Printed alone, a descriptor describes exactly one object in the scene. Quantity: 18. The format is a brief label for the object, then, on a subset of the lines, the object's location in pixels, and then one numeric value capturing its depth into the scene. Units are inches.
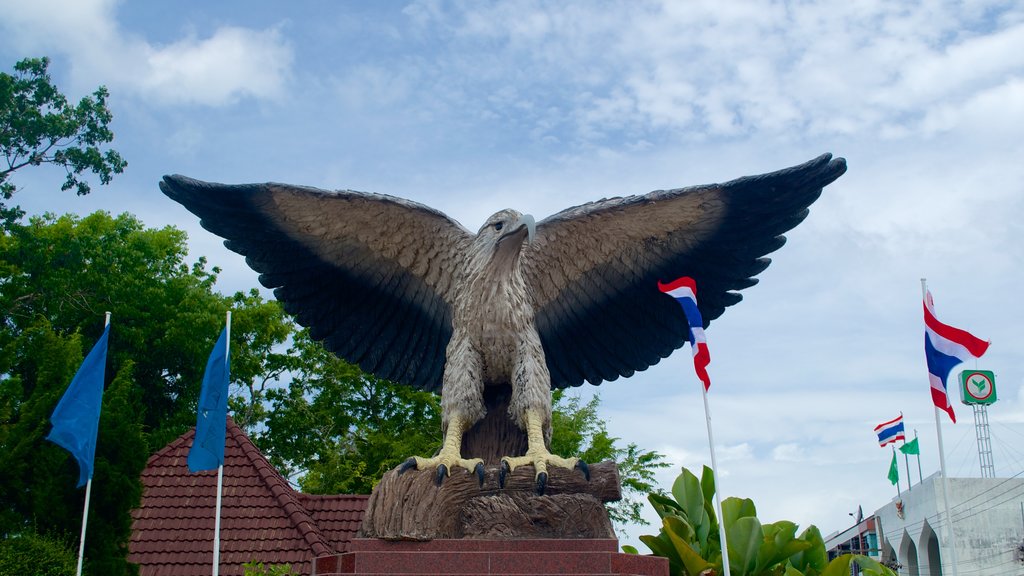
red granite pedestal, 207.6
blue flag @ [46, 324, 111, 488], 347.3
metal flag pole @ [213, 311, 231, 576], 311.7
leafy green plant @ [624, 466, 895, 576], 441.4
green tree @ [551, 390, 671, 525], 737.6
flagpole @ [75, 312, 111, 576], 331.7
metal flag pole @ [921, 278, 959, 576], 380.5
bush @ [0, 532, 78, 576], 327.9
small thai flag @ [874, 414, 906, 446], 877.2
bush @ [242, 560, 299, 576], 352.5
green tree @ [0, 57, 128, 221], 703.7
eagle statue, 250.1
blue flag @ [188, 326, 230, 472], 358.0
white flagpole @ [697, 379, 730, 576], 327.1
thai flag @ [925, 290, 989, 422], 378.0
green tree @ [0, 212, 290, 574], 687.7
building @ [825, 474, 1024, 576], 788.0
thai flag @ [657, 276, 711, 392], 275.4
